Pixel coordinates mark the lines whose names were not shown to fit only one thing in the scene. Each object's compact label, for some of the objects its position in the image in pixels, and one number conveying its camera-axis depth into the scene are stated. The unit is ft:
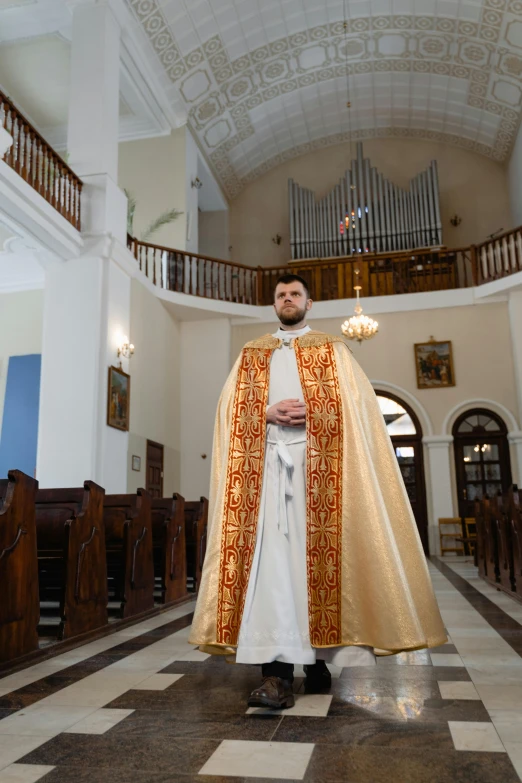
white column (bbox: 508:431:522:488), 39.91
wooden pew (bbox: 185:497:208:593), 23.76
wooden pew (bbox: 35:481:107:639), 13.66
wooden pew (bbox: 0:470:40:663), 10.96
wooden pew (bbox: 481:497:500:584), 24.00
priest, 8.70
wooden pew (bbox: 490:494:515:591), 21.30
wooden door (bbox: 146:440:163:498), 36.78
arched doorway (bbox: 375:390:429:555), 41.65
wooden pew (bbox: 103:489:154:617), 16.76
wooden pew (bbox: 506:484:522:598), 19.24
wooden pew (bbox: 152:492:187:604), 19.83
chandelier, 37.29
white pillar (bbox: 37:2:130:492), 29.25
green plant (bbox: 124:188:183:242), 42.01
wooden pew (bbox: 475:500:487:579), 27.17
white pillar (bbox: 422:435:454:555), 40.60
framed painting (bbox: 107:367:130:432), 30.53
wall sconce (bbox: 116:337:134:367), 32.14
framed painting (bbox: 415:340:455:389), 41.75
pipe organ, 49.34
